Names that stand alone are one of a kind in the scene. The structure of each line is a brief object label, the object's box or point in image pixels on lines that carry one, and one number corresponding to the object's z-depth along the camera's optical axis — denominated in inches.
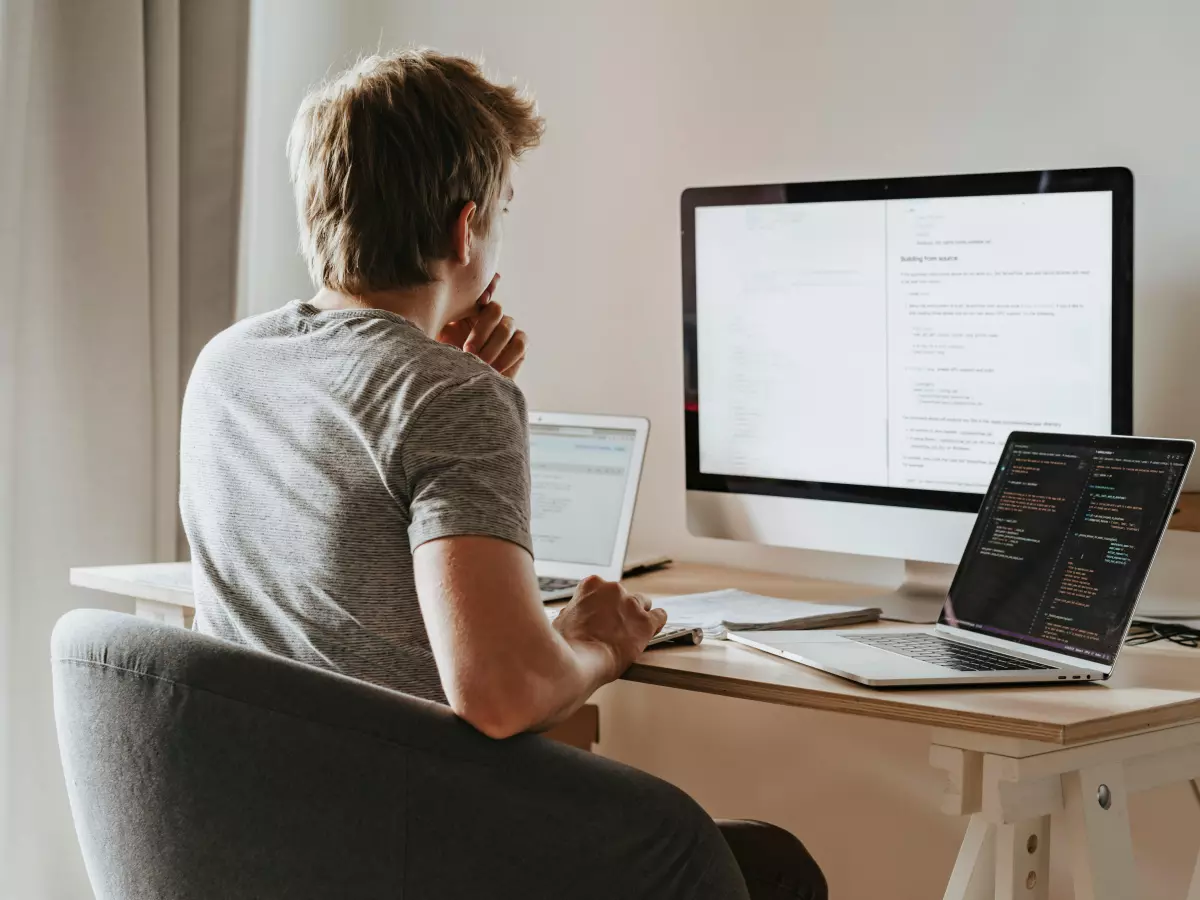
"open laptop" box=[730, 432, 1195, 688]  47.6
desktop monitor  56.5
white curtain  78.9
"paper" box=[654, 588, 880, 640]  56.2
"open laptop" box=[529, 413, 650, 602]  69.9
